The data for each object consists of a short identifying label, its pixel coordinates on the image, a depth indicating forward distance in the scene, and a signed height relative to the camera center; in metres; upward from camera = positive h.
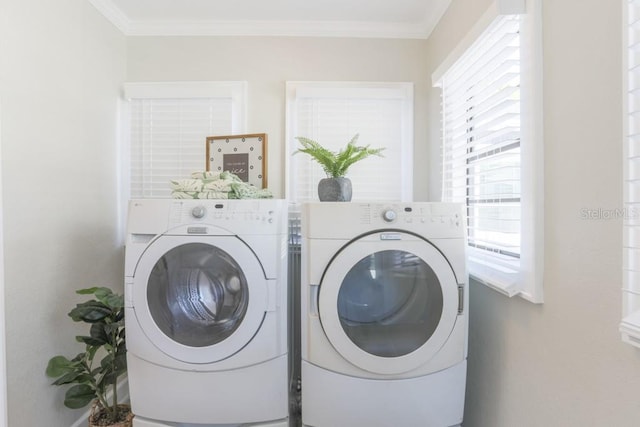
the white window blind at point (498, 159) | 1.04 +0.23
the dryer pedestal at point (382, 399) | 1.20 -0.74
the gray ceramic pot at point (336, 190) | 1.49 +0.11
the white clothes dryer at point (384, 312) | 1.19 -0.39
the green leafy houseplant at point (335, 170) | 1.49 +0.22
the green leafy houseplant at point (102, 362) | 1.40 -0.69
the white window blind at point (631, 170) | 0.68 +0.10
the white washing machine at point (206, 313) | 1.25 -0.41
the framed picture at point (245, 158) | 1.92 +0.35
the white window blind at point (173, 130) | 2.05 +0.56
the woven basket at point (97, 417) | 1.43 -0.98
